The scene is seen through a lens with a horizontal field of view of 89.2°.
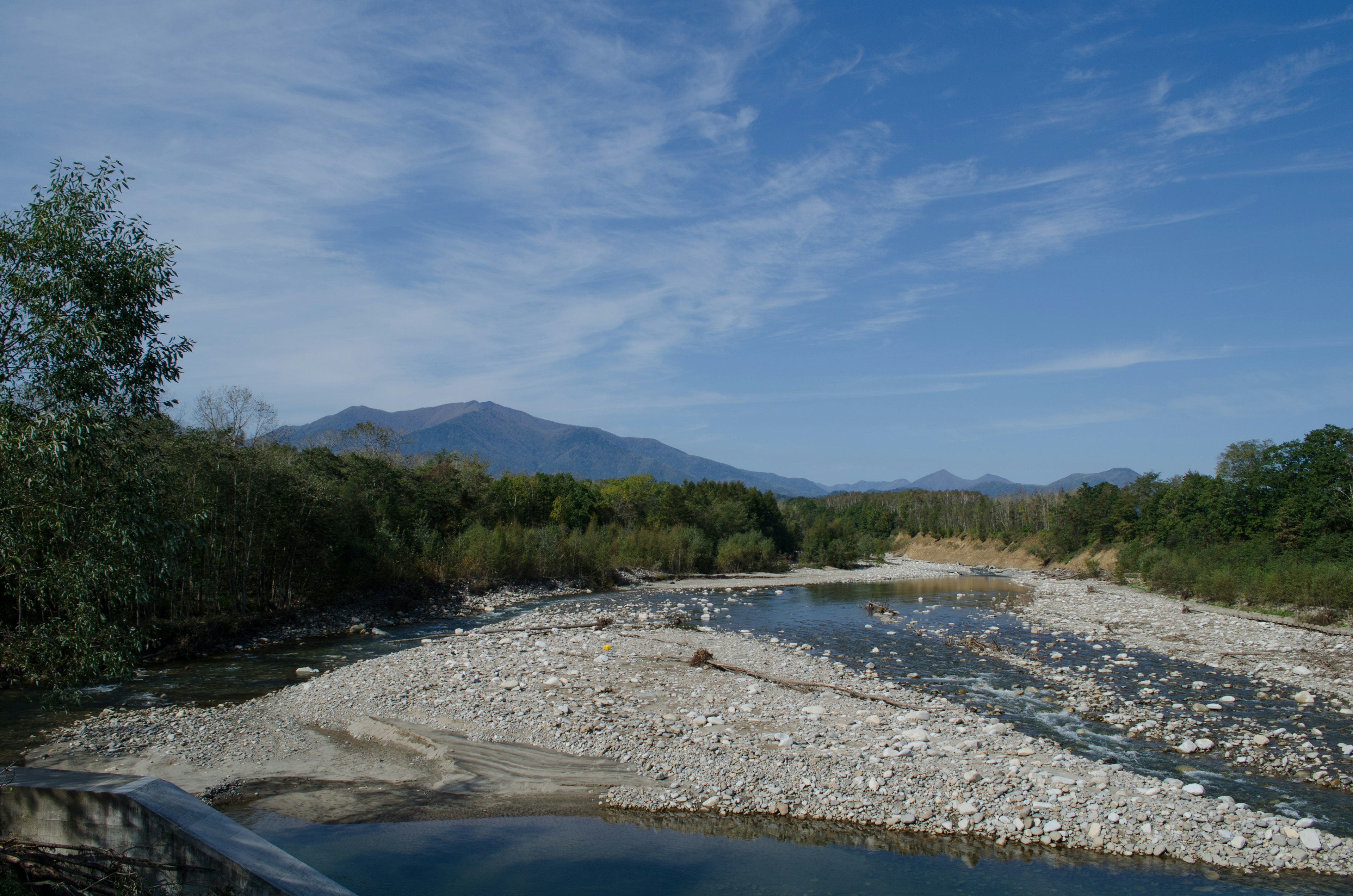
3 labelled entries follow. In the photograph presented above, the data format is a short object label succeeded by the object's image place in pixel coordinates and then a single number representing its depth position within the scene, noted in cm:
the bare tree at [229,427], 2625
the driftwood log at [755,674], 1638
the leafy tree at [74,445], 832
